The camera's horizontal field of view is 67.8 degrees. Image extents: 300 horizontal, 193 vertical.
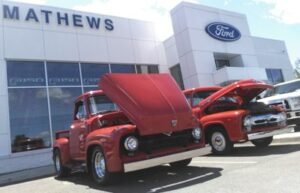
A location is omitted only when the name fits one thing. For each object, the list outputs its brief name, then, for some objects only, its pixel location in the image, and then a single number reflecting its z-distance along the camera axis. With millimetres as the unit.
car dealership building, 9894
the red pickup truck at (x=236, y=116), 5591
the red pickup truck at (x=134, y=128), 4178
